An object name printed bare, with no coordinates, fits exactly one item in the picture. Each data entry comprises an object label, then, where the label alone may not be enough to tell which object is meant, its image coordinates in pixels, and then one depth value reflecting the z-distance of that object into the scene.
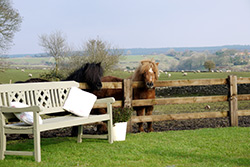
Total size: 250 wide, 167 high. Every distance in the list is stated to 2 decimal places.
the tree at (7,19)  24.19
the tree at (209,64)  47.96
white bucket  7.16
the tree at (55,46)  29.60
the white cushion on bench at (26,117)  5.60
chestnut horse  8.23
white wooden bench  5.38
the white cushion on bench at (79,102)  6.58
